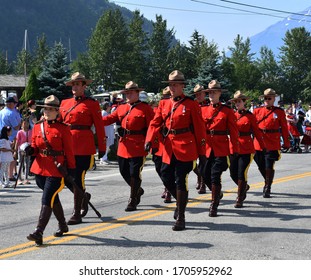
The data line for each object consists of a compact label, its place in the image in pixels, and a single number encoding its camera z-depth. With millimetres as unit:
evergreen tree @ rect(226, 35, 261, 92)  103438
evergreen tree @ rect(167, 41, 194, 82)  82188
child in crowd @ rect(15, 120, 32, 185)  13430
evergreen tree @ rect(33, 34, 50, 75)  97188
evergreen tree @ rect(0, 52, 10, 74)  106750
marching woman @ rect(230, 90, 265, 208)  10109
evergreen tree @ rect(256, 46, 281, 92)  110062
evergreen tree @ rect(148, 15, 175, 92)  87562
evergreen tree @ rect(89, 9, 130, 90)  85562
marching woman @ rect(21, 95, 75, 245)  7223
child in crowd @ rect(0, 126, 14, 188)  12734
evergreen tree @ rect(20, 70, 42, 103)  37938
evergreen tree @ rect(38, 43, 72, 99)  36344
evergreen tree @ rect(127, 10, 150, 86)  87250
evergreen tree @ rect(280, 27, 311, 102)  109188
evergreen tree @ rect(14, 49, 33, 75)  96300
